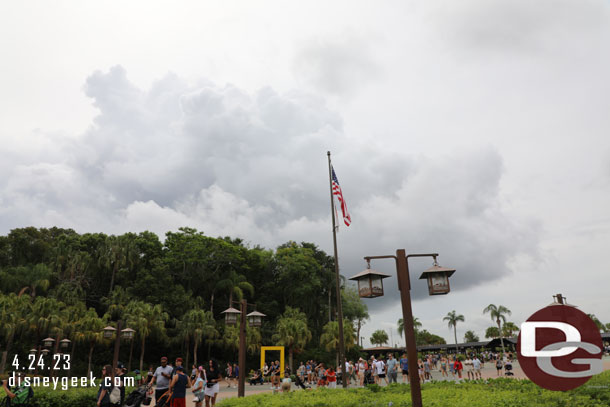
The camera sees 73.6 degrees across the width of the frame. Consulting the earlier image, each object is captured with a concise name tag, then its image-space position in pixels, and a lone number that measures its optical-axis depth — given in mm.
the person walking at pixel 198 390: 12380
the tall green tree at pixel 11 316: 34469
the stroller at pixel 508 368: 24000
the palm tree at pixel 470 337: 110750
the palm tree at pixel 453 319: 84562
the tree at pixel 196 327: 39438
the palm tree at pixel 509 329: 93000
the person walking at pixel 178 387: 9898
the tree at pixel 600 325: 98438
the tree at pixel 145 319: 37281
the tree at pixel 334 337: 45562
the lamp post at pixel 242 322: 14750
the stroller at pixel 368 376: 24312
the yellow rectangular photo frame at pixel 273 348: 34019
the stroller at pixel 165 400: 9898
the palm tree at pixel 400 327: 89812
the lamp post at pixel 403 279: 8211
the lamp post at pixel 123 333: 23641
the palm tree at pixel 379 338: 111656
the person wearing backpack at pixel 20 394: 9758
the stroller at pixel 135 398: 10125
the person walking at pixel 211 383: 12852
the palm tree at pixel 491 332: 110544
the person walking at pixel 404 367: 21803
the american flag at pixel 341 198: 18647
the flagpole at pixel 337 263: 16328
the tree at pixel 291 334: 41750
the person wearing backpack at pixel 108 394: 9297
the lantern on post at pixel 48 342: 30438
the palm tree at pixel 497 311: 67562
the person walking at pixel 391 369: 21297
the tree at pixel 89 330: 36188
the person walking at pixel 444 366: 33500
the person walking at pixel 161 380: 10397
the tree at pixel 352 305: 58250
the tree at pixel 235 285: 46438
